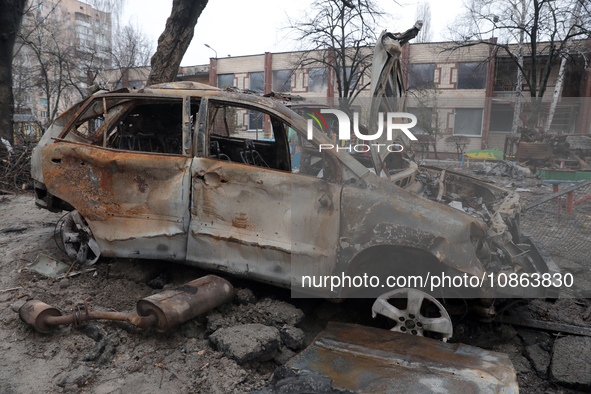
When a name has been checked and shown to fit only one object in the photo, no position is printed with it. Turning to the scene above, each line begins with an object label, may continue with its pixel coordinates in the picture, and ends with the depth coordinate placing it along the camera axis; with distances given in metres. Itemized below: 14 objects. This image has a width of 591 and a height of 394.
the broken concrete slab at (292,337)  3.05
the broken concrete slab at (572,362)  2.88
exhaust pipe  2.93
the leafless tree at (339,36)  14.56
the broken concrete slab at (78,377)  2.57
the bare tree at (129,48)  25.55
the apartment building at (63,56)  19.07
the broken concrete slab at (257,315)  3.18
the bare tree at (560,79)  16.85
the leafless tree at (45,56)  16.38
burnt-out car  3.01
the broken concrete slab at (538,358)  3.05
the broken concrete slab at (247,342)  2.79
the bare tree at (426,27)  33.12
